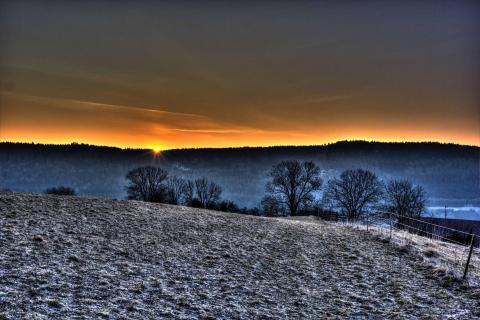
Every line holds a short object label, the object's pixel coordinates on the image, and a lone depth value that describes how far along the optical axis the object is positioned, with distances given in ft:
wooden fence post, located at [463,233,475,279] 60.58
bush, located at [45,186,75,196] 342.85
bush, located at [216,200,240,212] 331.36
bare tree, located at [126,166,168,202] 342.85
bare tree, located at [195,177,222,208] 382.22
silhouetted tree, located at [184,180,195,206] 380.84
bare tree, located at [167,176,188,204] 363.15
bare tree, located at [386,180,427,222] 319.27
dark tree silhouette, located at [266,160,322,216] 292.40
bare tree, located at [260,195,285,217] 290.15
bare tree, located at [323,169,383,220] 305.53
